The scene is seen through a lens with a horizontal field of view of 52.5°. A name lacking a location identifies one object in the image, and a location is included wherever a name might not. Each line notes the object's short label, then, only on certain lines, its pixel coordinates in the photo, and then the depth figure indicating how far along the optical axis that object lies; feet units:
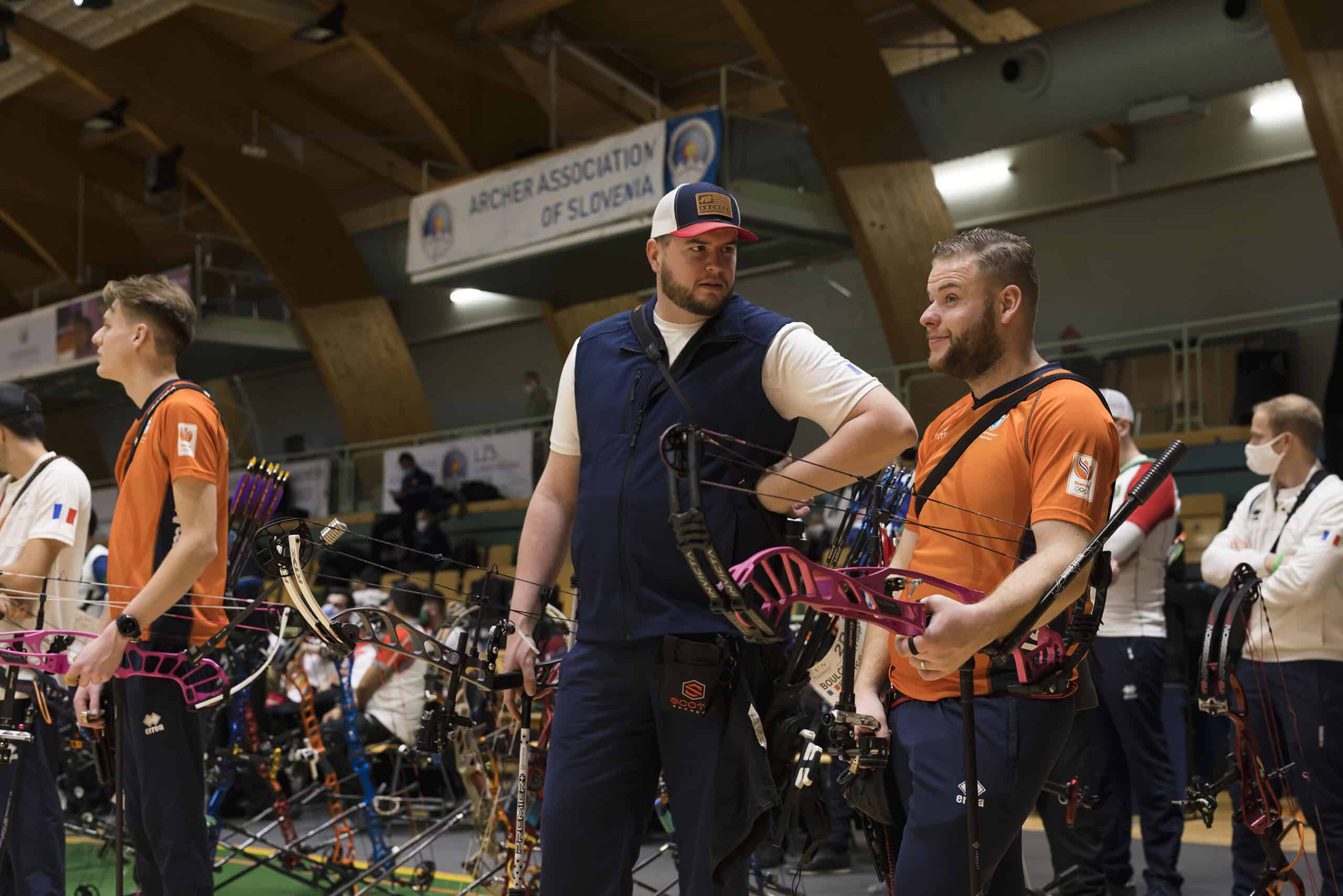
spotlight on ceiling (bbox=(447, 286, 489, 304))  65.26
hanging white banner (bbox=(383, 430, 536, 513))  46.34
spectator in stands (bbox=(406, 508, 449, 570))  42.70
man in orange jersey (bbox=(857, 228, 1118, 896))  7.30
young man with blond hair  10.88
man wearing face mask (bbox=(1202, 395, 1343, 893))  13.99
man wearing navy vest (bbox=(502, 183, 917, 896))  8.22
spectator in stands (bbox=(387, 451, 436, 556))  45.75
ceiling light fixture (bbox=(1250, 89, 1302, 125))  41.81
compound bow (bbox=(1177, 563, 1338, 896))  12.64
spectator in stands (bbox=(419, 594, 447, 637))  24.23
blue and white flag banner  38.81
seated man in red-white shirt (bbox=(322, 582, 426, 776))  20.53
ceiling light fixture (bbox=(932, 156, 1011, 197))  48.67
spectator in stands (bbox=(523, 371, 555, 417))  54.60
